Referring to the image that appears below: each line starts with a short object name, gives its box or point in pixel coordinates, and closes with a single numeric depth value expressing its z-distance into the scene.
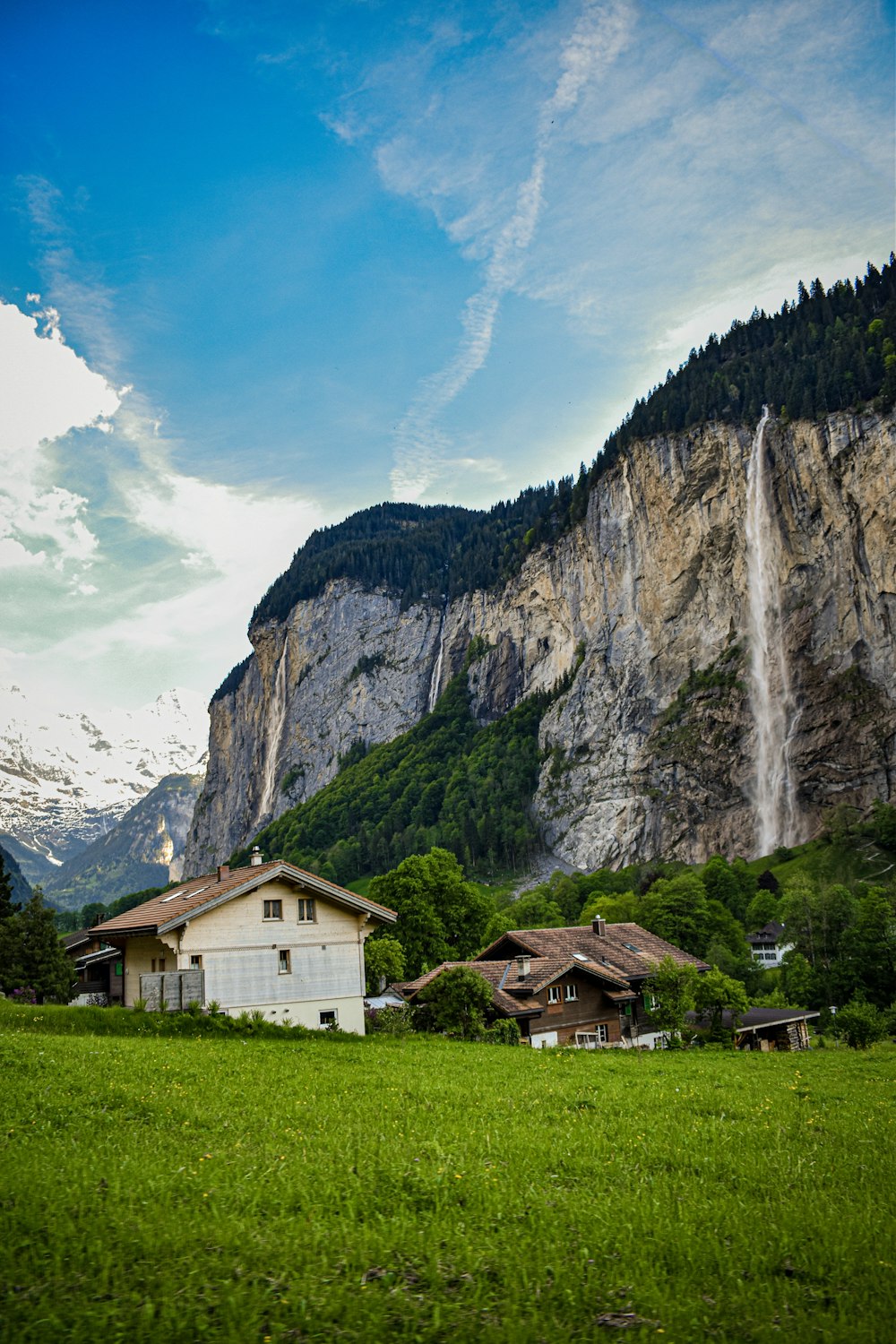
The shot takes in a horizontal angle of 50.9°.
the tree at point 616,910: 84.76
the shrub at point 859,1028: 45.66
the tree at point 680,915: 77.56
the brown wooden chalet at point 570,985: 40.72
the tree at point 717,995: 40.00
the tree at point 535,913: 91.19
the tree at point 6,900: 54.19
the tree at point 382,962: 52.66
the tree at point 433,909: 62.34
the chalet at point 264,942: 29.98
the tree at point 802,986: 63.88
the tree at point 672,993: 41.12
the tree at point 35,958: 42.91
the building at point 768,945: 102.49
